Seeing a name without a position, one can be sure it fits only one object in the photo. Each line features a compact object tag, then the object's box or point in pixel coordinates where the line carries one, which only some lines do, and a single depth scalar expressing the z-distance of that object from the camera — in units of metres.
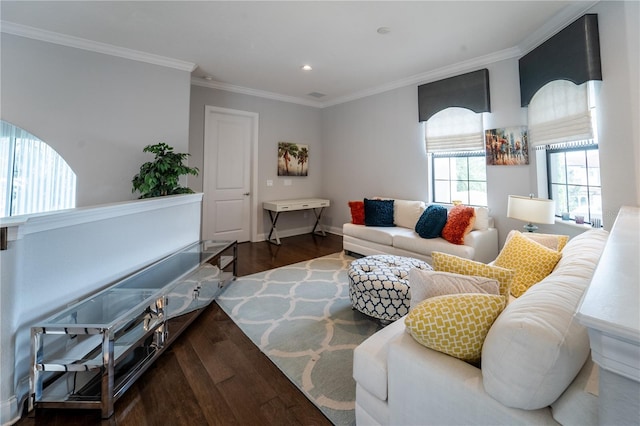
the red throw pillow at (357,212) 4.29
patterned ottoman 2.04
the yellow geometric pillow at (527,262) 1.69
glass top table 1.42
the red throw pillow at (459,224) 3.18
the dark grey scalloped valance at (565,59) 2.32
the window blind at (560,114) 2.54
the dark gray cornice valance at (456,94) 3.53
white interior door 4.55
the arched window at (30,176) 2.75
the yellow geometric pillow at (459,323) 0.94
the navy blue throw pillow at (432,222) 3.42
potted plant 2.92
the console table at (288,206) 4.94
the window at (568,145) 2.56
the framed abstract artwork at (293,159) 5.37
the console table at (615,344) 0.52
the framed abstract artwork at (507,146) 3.25
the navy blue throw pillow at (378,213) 4.15
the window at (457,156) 3.75
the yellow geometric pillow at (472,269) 1.32
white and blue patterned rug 1.60
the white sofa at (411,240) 3.15
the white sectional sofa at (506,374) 0.71
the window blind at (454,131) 3.71
